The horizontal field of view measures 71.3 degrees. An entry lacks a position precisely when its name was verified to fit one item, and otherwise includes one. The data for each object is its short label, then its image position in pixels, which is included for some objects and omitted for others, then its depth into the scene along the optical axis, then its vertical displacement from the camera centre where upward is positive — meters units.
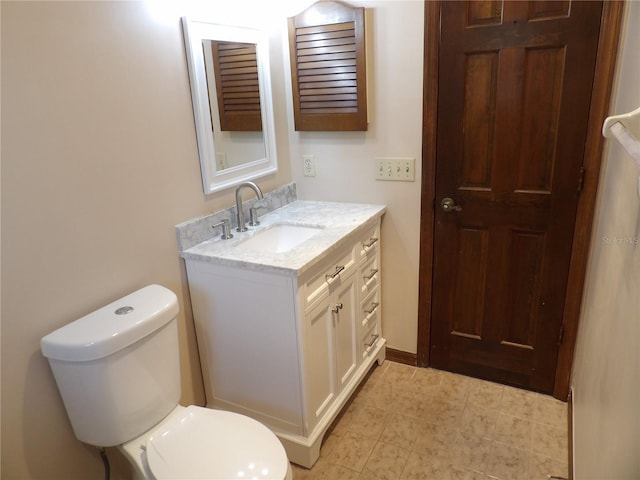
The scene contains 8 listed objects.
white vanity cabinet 1.67 -0.89
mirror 1.78 +0.04
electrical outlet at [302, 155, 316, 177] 2.38 -0.30
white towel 0.76 -0.08
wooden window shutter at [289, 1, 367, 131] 2.04 +0.18
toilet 1.29 -0.88
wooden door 1.77 -0.32
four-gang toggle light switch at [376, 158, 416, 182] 2.15 -0.31
